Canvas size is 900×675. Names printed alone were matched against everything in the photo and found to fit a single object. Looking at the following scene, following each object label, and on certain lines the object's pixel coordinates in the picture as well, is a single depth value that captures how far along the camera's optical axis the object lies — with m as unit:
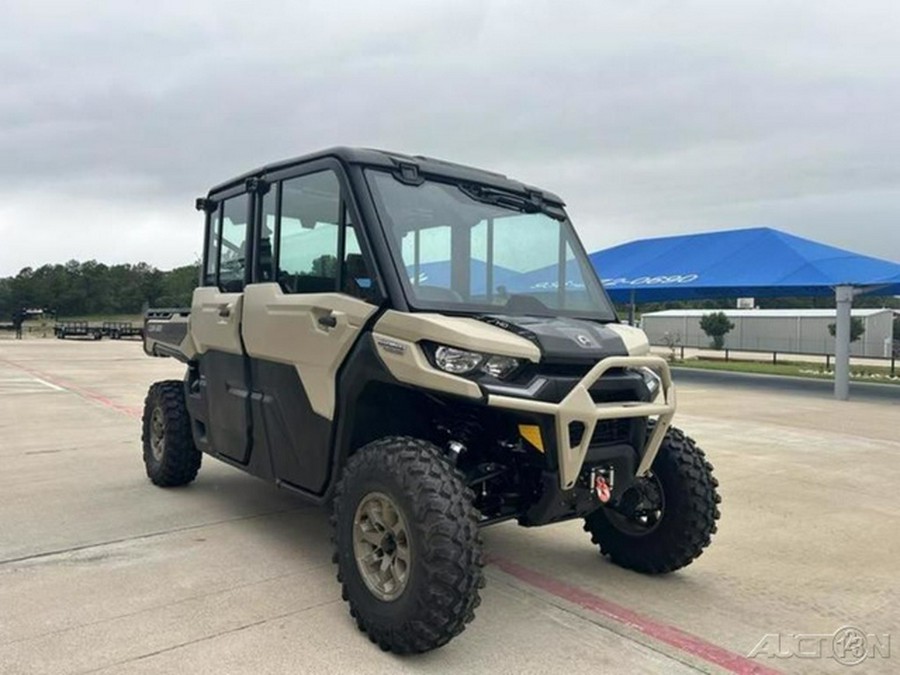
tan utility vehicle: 3.29
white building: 44.16
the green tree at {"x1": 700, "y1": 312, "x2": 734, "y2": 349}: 45.22
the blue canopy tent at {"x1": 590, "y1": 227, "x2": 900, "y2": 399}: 16.34
